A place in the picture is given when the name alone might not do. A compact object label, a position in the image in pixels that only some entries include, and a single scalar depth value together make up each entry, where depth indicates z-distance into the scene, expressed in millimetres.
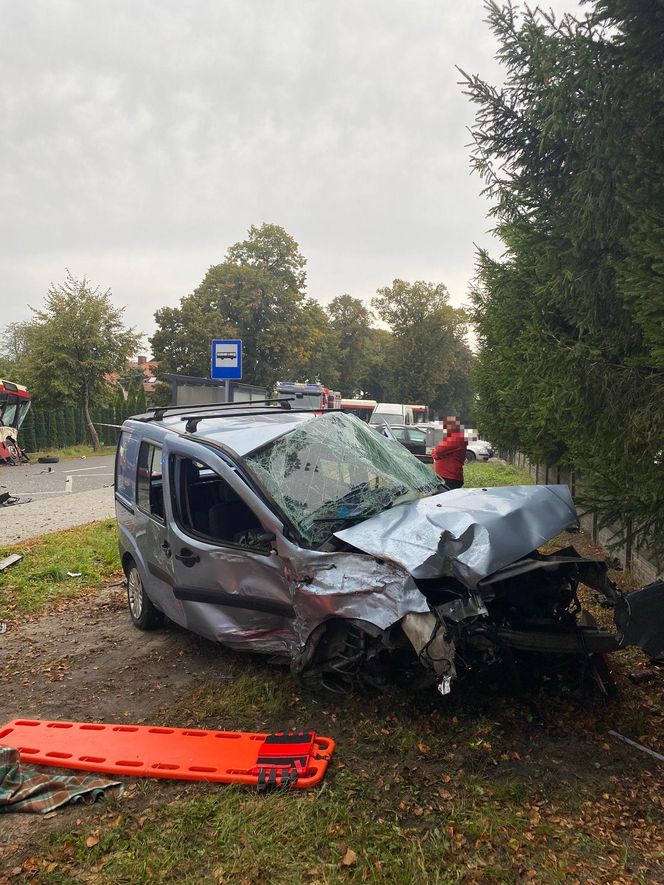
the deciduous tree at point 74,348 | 27938
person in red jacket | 9320
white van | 28625
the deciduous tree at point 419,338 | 61750
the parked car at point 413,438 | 22445
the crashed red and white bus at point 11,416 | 21625
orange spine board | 3334
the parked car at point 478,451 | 32266
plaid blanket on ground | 3137
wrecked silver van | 3447
